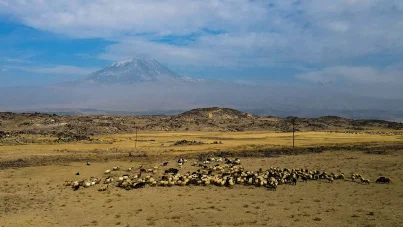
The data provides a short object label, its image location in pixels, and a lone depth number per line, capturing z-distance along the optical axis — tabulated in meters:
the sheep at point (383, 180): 25.31
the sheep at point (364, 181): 25.45
